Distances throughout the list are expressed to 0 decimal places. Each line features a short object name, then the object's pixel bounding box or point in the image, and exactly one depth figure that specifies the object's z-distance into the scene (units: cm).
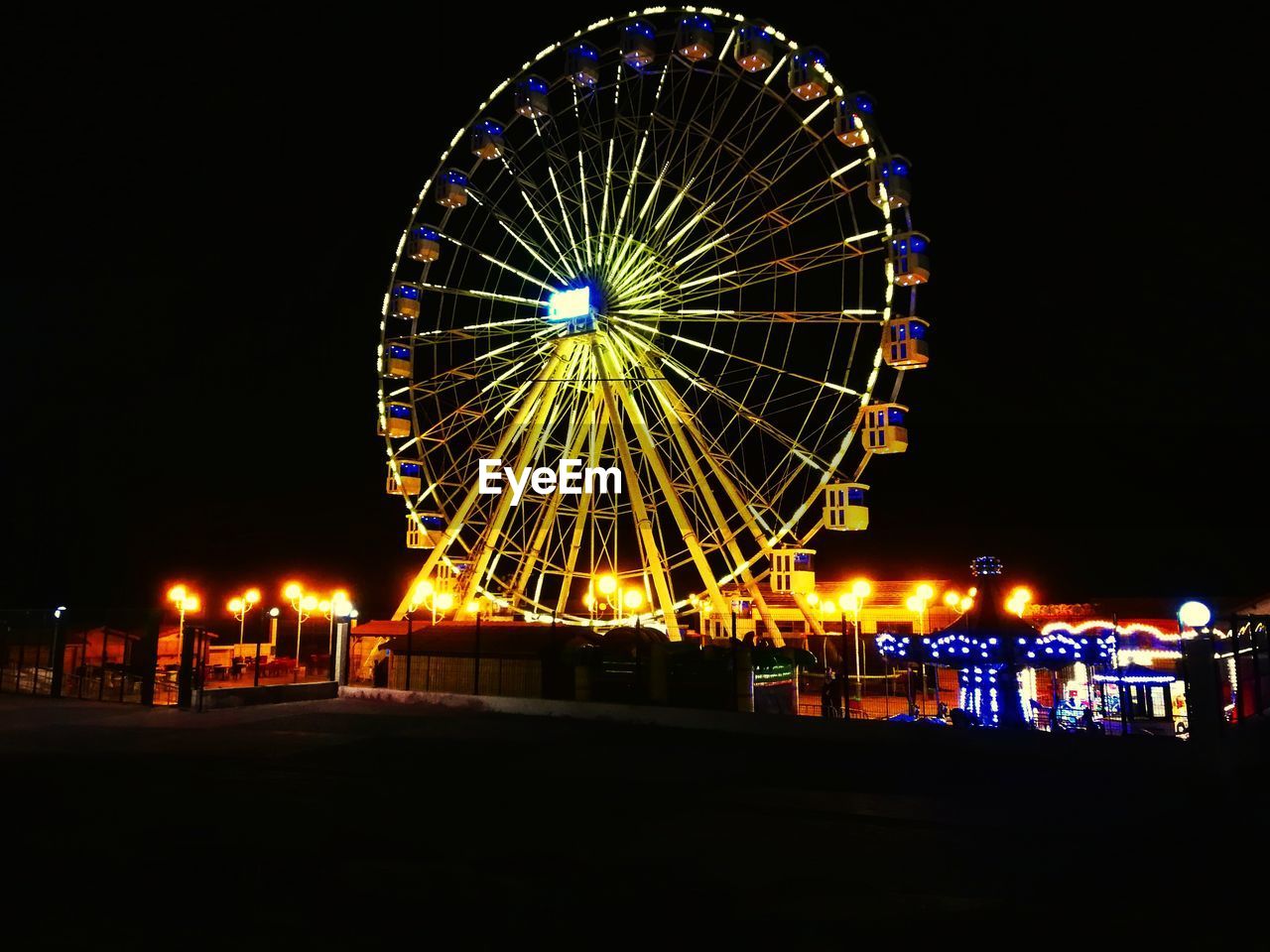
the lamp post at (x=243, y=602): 3123
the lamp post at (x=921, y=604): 3005
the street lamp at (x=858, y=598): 2103
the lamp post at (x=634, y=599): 2591
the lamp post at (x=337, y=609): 2181
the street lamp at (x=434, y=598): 2655
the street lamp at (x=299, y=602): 2479
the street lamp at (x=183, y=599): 2925
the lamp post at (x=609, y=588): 2599
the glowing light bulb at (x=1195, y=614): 1400
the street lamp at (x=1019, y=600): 2660
